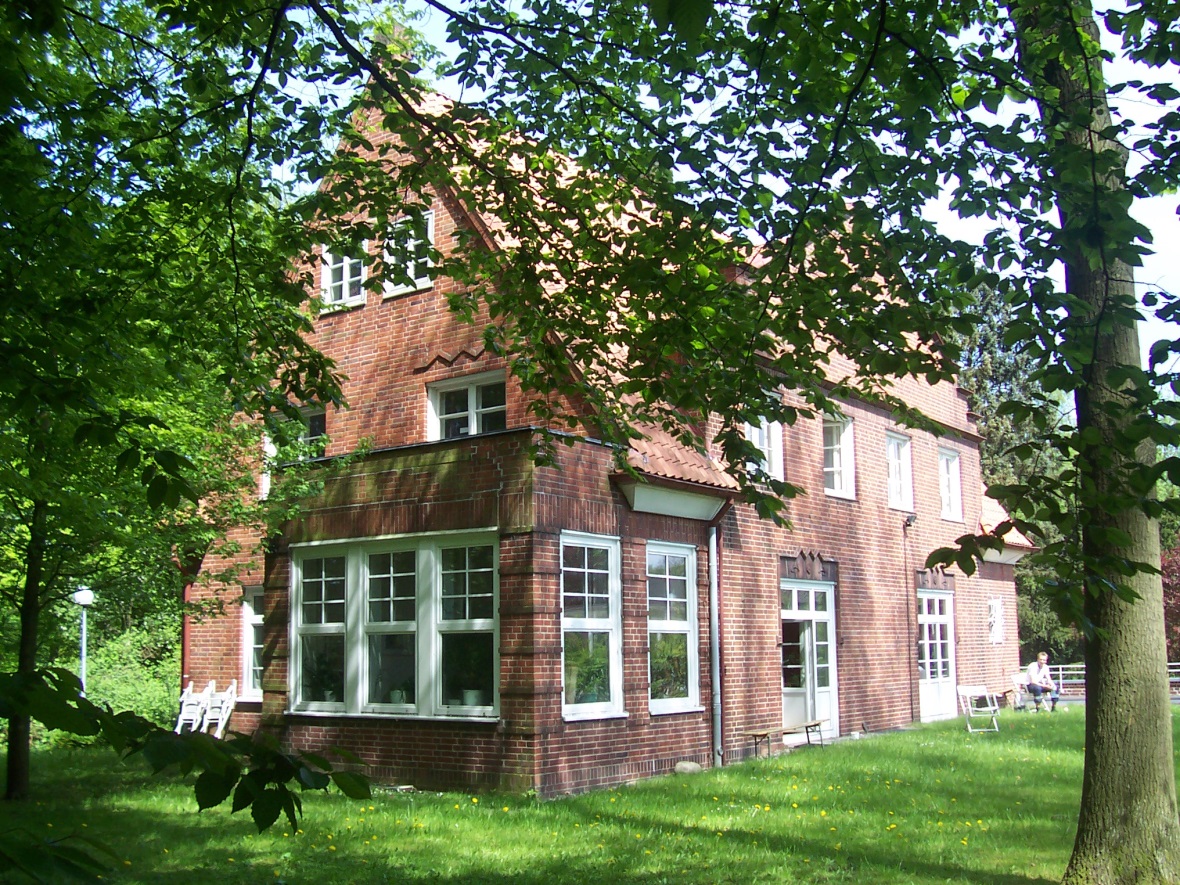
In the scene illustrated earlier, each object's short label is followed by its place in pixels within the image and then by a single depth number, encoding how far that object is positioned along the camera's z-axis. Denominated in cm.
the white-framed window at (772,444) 1808
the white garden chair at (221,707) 1683
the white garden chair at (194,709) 1702
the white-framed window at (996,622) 2567
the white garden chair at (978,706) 1986
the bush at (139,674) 2011
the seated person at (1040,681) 2617
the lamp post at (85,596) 1410
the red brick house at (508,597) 1333
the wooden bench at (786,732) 1636
